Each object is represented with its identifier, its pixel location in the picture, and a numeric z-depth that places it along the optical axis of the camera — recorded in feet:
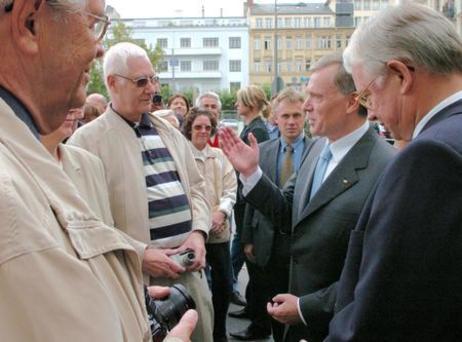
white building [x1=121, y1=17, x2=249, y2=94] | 233.55
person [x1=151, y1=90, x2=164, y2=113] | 14.45
